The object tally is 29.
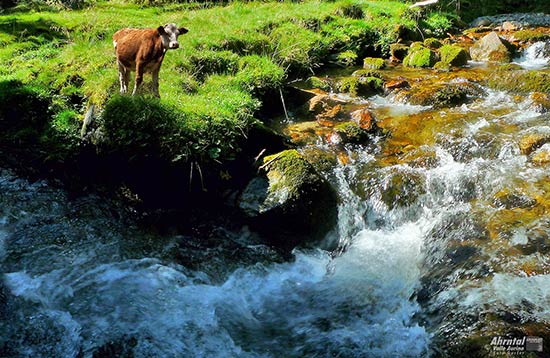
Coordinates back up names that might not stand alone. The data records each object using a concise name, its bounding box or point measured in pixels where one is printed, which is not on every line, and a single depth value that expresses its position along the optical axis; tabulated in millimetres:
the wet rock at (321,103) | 9383
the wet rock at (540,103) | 8680
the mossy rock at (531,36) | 14547
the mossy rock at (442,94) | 9477
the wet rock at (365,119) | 8516
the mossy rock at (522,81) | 9648
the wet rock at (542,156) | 6961
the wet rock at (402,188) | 6485
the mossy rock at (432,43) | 14200
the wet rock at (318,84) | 10852
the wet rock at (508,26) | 16781
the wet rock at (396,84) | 10672
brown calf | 6469
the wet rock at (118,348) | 4234
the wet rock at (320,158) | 7293
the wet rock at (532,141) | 7254
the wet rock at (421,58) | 12688
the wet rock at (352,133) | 8070
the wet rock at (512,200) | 6066
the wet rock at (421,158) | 7207
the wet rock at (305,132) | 8164
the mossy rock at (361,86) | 10555
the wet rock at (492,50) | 12984
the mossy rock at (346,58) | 12891
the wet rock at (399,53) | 13562
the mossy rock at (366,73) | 11489
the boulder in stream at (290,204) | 6012
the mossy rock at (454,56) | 12352
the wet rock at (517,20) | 17719
